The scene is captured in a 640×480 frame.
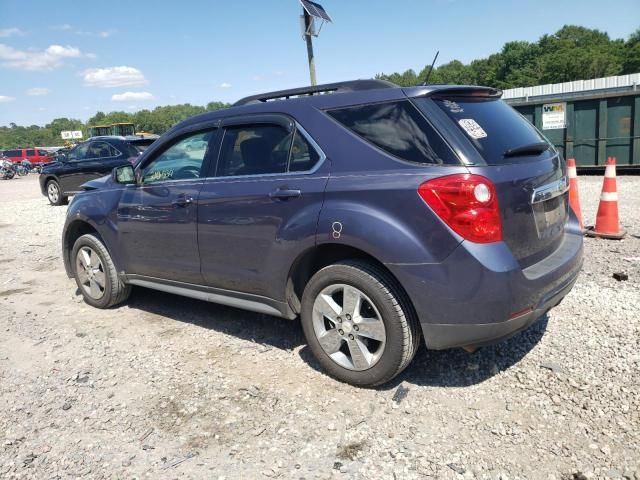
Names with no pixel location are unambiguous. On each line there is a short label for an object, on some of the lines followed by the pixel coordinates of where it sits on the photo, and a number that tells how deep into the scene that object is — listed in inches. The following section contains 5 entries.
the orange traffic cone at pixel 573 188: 236.4
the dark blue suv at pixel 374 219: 107.0
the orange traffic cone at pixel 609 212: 241.3
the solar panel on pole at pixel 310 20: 423.1
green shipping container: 487.5
